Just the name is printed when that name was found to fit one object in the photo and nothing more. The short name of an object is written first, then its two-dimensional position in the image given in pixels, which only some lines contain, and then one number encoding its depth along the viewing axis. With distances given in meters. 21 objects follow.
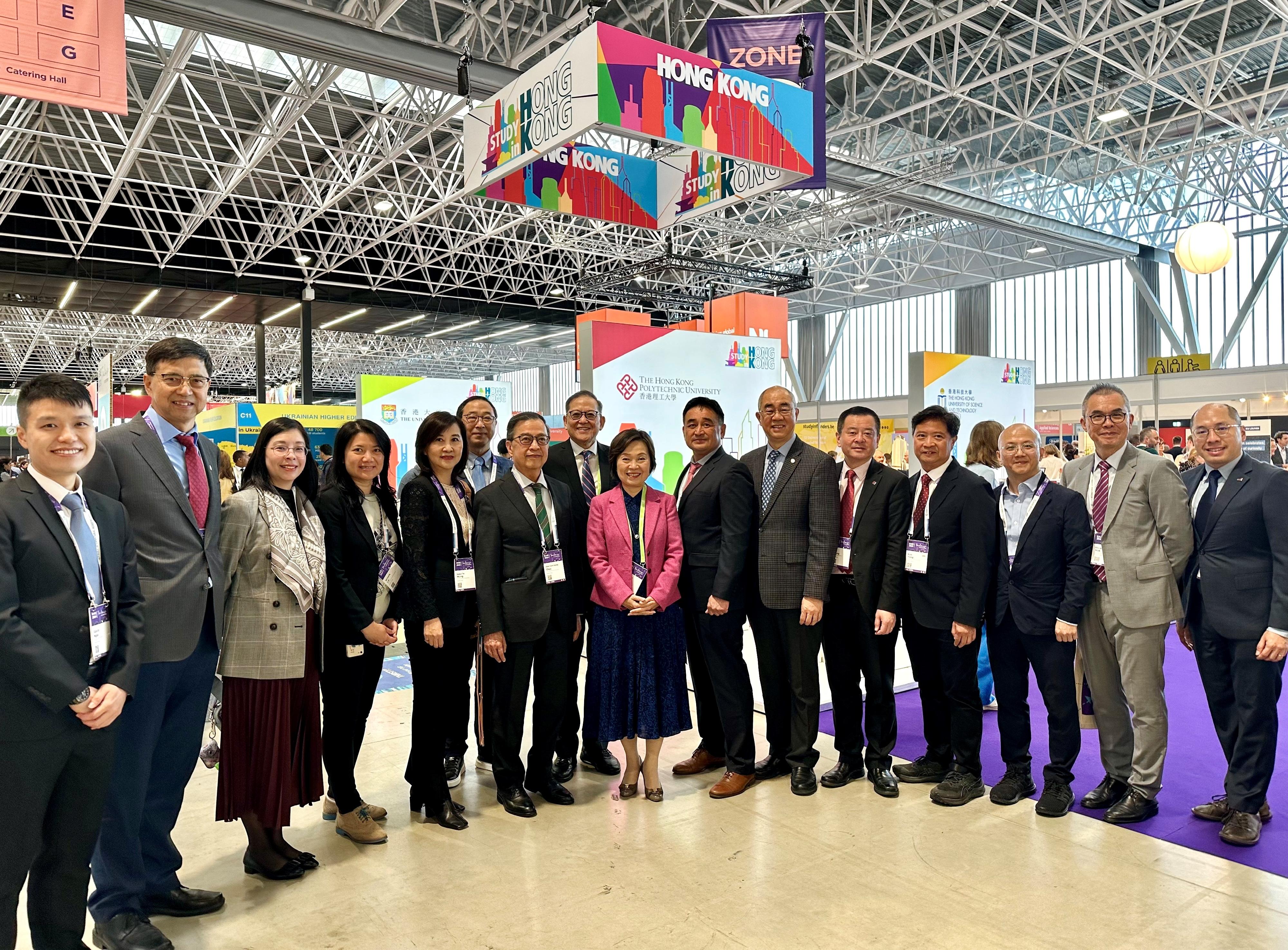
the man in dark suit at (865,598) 3.72
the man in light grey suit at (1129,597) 3.37
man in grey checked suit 3.69
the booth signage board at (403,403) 10.83
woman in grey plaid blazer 2.81
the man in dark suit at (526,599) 3.45
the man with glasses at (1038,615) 3.48
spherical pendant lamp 7.45
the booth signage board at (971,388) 6.86
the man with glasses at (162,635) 2.53
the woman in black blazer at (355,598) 3.10
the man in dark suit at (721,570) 3.73
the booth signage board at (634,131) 3.93
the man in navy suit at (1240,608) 3.16
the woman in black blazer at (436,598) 3.33
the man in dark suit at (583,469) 4.02
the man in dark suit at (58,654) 2.07
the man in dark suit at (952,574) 3.57
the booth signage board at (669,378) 6.87
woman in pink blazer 3.59
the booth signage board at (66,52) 3.57
